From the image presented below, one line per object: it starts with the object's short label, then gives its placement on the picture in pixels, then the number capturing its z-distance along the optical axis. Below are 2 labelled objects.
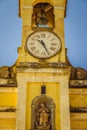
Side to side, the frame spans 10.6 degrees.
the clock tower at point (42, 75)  18.29
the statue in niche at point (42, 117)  18.09
